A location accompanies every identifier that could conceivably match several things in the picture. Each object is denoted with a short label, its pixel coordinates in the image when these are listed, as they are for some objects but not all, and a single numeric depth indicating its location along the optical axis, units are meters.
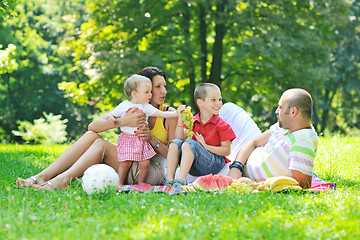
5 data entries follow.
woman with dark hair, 4.48
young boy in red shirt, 4.39
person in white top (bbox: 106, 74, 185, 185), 4.57
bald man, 4.02
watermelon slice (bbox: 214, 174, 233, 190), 4.11
